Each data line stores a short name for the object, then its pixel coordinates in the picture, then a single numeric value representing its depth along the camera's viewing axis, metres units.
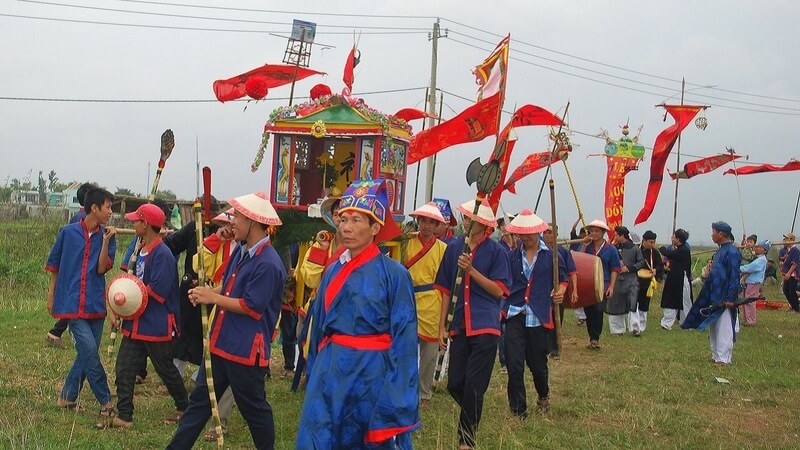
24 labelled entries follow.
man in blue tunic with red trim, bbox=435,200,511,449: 6.48
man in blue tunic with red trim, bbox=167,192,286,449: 5.20
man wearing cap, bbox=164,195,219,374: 7.54
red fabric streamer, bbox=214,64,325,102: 10.41
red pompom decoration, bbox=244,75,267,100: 9.80
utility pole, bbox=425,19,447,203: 21.78
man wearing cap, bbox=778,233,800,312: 18.64
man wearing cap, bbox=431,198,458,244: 7.86
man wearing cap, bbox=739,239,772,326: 16.25
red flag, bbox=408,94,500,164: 8.52
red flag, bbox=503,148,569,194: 15.16
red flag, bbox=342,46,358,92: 9.49
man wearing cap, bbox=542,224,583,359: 9.20
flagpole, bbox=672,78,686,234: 20.09
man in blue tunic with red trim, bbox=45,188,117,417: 6.64
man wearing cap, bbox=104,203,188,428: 6.52
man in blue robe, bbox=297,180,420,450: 4.29
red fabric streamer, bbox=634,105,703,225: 17.66
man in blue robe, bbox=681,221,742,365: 10.97
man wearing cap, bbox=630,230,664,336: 14.43
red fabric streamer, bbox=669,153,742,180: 19.09
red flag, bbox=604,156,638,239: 17.58
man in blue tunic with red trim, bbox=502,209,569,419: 7.59
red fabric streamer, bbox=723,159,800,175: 18.88
